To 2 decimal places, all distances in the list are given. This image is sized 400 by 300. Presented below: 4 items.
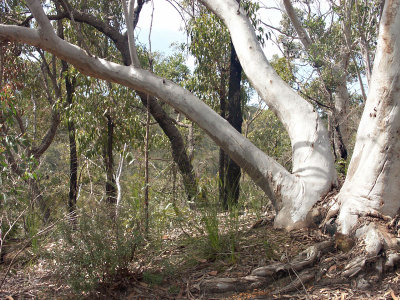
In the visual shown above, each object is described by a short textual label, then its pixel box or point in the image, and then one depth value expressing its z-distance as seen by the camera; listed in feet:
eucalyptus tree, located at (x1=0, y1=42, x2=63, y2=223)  14.08
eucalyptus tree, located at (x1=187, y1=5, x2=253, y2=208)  22.66
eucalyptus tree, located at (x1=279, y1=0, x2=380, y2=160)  25.00
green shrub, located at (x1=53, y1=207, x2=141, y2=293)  9.11
